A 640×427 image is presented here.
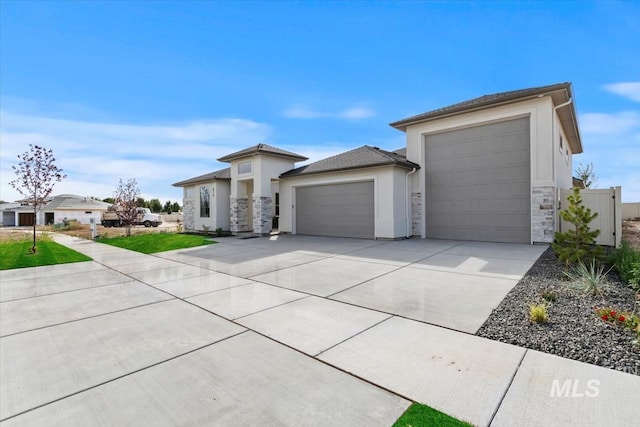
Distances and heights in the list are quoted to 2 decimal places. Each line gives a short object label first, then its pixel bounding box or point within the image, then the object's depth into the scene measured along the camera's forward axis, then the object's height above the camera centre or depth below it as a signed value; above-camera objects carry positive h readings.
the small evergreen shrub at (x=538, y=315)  3.81 -1.32
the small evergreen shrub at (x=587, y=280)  4.97 -1.28
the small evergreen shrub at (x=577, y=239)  6.58 -0.64
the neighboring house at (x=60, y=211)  37.94 +0.43
